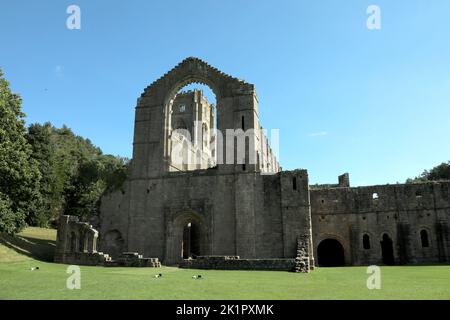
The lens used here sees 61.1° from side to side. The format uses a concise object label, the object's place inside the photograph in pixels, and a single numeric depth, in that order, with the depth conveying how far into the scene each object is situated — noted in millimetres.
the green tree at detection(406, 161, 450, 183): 51719
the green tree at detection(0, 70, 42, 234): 20484
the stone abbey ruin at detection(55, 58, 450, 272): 24750
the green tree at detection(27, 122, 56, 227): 35847
